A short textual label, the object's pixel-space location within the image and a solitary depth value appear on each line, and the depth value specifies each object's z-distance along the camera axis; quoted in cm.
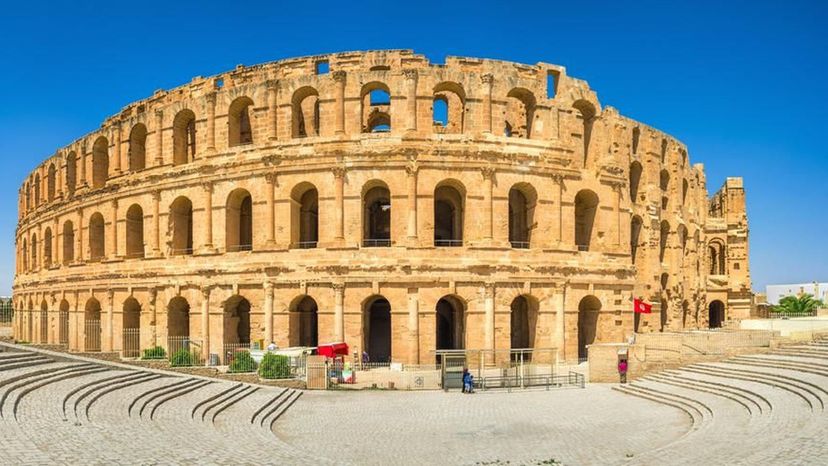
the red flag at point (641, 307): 3356
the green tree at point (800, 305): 5218
